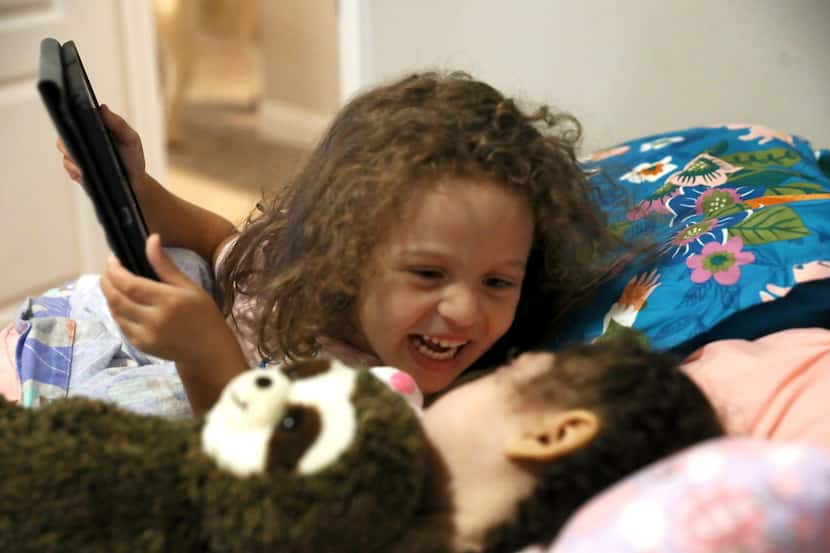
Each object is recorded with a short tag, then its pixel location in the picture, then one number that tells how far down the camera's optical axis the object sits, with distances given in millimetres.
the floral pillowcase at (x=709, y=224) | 1784
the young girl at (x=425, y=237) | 1782
